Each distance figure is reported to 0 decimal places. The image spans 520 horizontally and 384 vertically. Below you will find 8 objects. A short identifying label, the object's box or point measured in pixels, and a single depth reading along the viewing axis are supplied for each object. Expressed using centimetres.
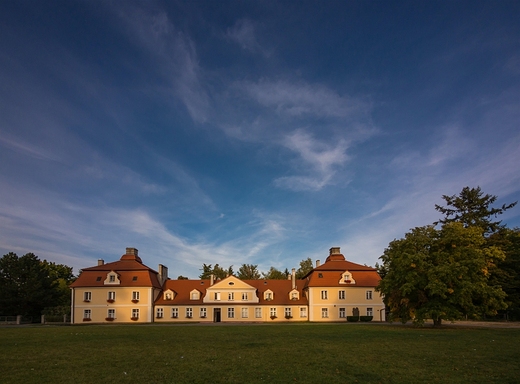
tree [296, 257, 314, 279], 7912
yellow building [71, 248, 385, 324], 5162
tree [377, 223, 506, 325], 2853
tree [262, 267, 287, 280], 8364
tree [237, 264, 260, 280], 8019
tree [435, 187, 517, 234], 5409
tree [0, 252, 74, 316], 5262
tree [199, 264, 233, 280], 7507
